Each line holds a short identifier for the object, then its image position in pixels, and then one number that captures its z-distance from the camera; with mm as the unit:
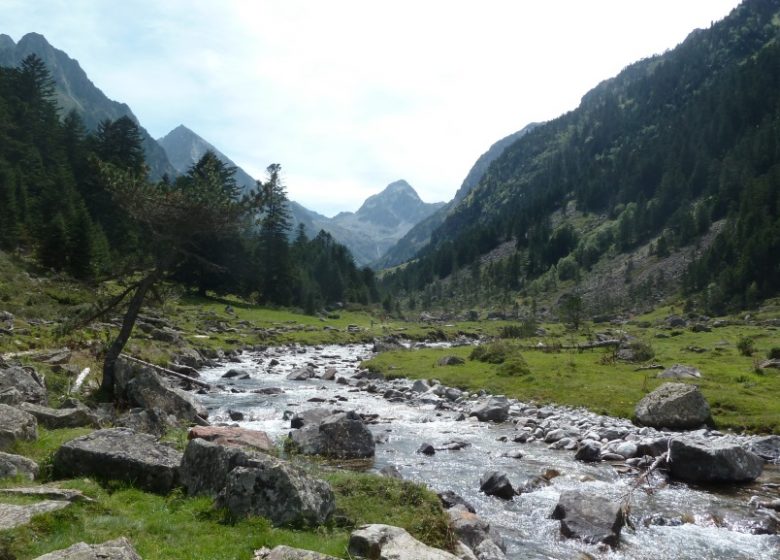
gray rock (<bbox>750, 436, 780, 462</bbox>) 20062
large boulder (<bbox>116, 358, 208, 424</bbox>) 23125
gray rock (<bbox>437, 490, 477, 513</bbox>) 14789
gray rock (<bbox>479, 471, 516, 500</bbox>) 16594
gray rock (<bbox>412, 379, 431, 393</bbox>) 36500
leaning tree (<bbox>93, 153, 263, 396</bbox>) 24781
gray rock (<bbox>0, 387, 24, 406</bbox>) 16625
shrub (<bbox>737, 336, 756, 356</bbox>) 43750
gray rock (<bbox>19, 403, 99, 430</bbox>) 16703
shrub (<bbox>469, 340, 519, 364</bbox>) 44469
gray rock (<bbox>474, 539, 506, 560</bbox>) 11773
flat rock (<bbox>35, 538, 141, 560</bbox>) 6805
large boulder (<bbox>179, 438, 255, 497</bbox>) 11672
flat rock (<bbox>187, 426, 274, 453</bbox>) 16734
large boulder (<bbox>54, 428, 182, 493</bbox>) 12078
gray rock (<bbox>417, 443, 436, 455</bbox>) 21531
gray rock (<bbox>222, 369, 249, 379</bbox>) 40869
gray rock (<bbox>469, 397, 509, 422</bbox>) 28031
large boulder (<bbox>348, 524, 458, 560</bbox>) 9156
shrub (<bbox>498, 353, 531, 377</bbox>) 38106
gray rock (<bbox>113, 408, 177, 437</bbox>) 19328
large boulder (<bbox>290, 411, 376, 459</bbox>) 20406
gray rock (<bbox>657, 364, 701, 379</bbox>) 32781
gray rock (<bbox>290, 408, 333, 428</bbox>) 24969
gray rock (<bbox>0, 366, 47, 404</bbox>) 19111
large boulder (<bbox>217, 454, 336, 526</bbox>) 10664
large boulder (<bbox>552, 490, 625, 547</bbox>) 13233
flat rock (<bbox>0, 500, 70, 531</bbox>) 8552
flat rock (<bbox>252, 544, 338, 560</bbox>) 8305
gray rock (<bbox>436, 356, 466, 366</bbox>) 45409
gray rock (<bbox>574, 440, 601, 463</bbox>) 20672
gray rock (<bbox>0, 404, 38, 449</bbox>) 12969
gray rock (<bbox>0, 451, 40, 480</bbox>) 11203
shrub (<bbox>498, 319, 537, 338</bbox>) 74438
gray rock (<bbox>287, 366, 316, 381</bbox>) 42125
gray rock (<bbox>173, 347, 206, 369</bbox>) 42594
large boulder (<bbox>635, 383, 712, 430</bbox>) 24328
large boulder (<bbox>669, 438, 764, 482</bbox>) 17516
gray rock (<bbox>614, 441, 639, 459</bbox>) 20406
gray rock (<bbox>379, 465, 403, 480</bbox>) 17484
